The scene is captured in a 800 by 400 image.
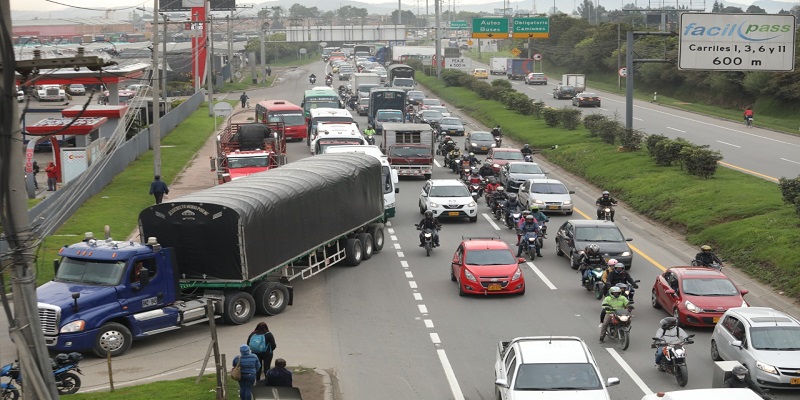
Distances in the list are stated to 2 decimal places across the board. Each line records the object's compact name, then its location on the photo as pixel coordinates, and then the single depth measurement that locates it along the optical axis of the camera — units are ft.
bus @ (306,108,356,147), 194.18
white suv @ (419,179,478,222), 127.34
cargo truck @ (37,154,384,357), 71.92
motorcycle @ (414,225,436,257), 109.19
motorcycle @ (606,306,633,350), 73.00
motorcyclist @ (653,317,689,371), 65.72
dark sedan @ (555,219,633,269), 99.66
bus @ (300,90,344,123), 237.45
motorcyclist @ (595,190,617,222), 122.52
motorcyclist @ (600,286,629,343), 73.92
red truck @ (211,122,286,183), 141.59
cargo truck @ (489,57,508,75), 440.25
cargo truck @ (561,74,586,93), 325.42
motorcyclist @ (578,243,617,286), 92.27
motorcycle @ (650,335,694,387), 64.03
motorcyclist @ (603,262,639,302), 84.02
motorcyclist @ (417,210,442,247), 109.60
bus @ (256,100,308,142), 211.82
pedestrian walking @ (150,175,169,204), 130.62
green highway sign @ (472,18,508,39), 320.91
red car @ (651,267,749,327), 77.30
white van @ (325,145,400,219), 124.47
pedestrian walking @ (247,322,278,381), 62.59
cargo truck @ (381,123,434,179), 163.53
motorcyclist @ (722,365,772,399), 56.03
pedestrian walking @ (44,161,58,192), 148.97
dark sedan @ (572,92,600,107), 285.84
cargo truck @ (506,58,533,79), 406.87
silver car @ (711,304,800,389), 60.75
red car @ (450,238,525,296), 89.15
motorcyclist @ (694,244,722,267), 90.12
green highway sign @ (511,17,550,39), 315.99
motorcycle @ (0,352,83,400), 59.98
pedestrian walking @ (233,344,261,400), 57.67
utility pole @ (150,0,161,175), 140.97
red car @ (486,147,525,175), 163.94
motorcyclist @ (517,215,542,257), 106.39
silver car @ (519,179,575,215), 132.36
